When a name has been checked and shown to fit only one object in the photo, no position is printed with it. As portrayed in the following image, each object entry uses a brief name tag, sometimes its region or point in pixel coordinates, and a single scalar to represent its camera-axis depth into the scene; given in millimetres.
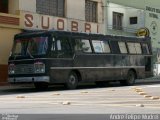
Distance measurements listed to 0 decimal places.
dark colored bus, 19498
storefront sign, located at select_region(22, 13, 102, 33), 25125
